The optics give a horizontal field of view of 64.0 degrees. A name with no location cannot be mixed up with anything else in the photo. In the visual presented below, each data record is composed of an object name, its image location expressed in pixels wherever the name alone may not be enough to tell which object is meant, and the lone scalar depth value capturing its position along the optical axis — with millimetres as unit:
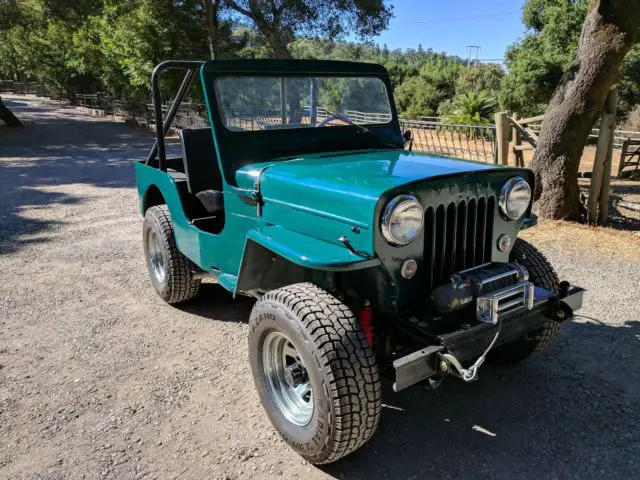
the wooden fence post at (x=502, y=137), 7914
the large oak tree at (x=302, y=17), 15594
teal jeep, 2410
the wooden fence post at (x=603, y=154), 6926
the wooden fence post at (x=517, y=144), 8692
